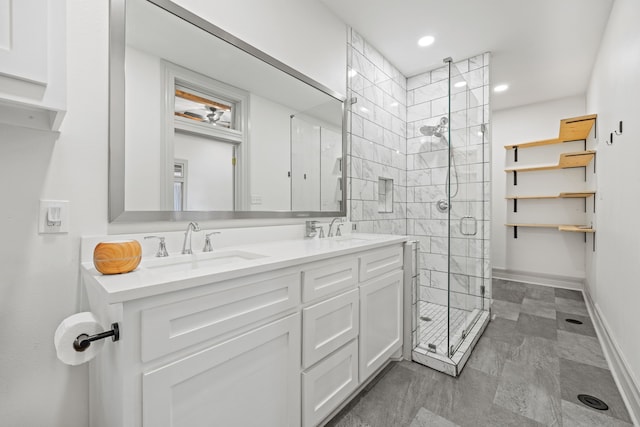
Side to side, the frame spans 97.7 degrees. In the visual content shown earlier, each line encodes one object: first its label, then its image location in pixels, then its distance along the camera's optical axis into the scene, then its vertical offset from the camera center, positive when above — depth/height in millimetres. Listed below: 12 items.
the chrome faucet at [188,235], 1319 -112
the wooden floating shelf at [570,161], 3240 +662
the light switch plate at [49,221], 1006 -27
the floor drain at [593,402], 1573 -1089
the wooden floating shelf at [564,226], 3465 -187
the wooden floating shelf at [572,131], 3068 +1010
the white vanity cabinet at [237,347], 774 -479
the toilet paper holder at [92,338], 758 -347
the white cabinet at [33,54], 721 +420
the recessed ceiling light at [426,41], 2678 +1674
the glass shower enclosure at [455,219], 2066 -61
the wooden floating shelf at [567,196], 3431 +234
